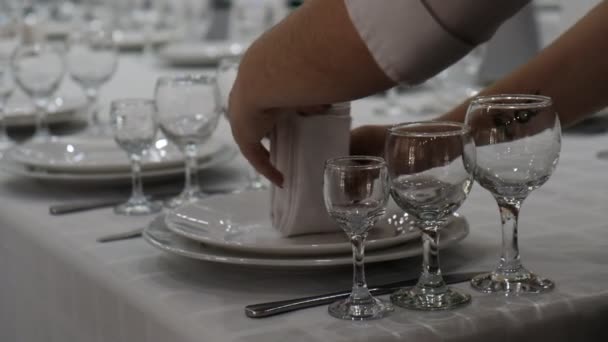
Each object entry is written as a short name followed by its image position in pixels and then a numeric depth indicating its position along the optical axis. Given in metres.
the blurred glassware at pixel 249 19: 4.16
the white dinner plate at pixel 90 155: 2.02
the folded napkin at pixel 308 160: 1.70
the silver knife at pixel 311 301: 1.52
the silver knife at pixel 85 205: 1.89
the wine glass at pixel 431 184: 1.51
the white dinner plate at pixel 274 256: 1.59
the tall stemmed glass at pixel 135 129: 1.92
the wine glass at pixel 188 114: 1.91
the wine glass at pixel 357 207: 1.51
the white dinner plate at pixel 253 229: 1.61
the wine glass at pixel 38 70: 2.42
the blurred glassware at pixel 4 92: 2.51
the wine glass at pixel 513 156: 1.56
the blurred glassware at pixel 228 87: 2.01
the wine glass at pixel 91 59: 2.61
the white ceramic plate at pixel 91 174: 1.99
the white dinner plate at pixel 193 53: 3.78
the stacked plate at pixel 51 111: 2.56
